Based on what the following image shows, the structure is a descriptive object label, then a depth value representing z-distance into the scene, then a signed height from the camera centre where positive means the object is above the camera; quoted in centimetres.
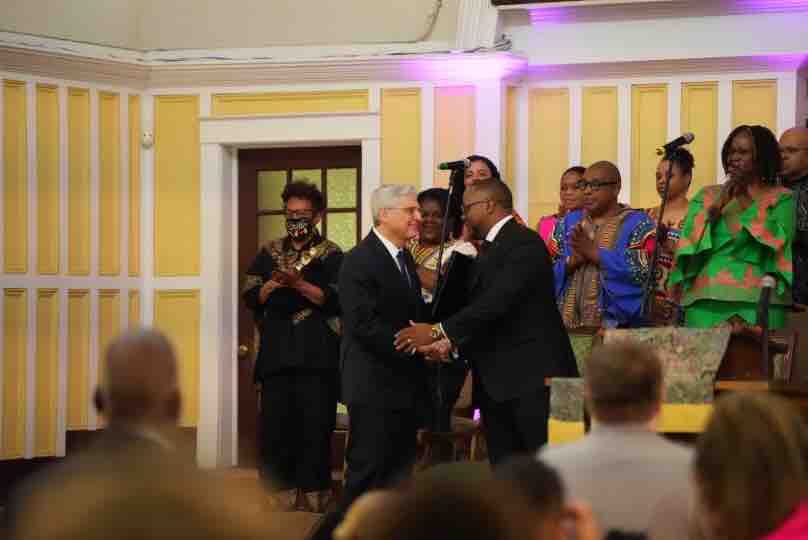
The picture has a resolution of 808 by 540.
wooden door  1466 +38
